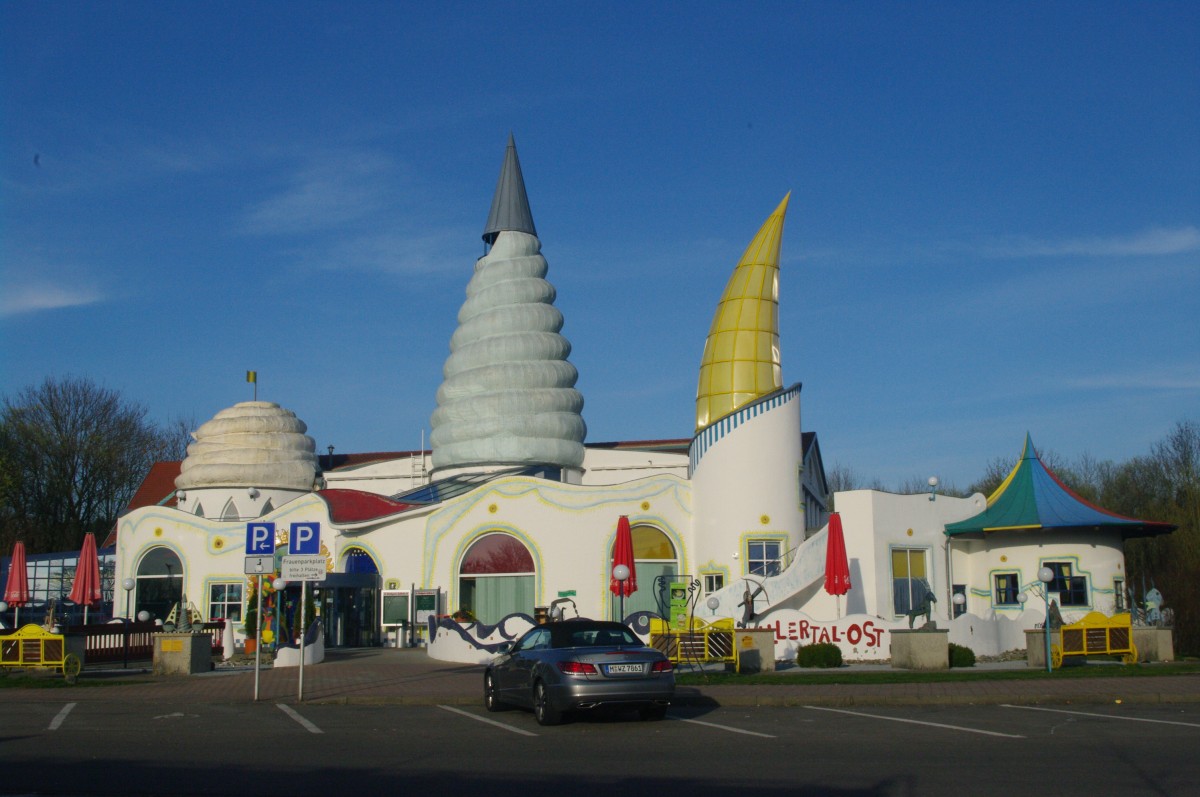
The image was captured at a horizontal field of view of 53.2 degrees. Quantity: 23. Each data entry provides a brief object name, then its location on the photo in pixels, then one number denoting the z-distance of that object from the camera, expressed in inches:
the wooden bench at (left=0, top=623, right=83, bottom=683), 928.9
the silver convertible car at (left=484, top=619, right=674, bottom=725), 574.2
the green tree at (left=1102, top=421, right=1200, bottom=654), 1155.9
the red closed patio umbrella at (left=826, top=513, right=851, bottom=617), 1121.4
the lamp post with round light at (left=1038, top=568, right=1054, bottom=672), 868.9
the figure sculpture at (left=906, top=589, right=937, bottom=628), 1018.1
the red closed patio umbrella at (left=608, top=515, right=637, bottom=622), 1120.2
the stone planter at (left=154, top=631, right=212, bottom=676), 958.4
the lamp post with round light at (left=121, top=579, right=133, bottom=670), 1542.8
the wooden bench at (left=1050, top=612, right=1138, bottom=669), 924.6
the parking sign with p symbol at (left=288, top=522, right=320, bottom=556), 758.5
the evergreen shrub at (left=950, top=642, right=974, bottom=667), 961.5
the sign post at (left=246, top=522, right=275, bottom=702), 770.2
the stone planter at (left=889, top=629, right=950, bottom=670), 929.5
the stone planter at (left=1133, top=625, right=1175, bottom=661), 1000.2
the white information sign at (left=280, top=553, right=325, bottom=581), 733.3
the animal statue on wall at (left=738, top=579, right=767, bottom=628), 1036.5
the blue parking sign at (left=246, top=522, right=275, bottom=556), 774.5
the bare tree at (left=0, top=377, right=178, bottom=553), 2252.7
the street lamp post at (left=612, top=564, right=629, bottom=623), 1005.8
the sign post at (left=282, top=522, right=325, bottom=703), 734.5
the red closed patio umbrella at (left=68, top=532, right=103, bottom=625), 1291.8
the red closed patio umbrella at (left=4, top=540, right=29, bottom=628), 1272.1
